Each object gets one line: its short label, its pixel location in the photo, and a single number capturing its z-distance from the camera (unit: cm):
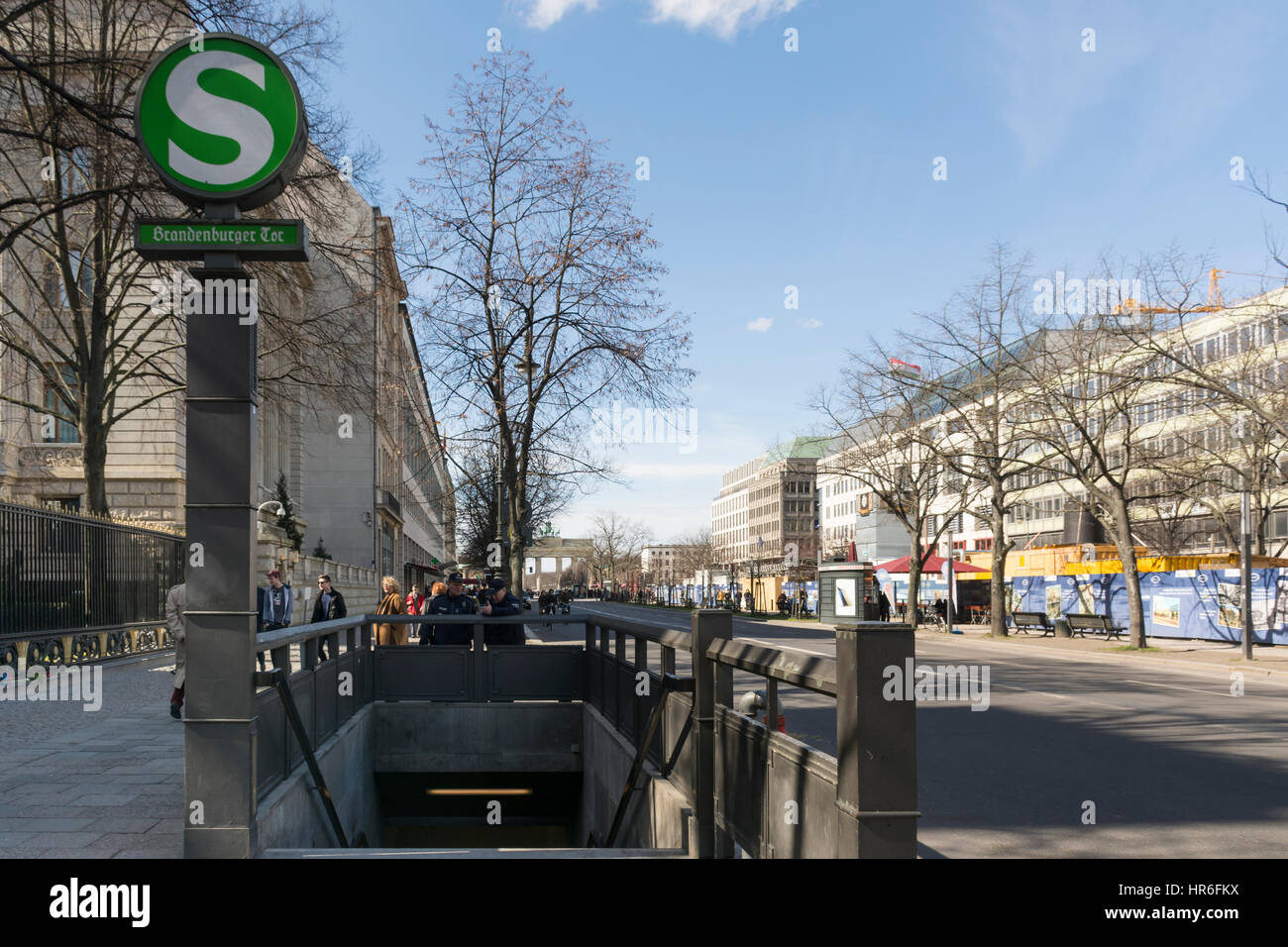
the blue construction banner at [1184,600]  2986
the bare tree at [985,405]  3631
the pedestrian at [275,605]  1786
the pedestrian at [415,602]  1941
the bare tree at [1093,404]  2884
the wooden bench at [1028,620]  3953
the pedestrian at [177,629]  1073
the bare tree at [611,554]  12174
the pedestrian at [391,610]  1398
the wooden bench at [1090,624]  3369
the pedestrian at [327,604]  1731
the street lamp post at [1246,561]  2378
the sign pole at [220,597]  544
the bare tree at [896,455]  3919
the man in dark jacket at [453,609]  1338
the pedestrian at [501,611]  1312
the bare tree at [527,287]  1881
